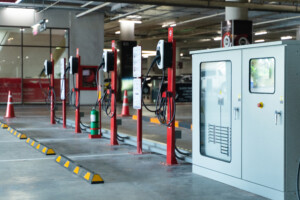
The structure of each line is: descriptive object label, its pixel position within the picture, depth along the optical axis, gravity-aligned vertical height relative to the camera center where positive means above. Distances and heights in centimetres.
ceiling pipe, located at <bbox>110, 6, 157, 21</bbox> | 2241 +371
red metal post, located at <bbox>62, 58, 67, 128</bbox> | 1345 -77
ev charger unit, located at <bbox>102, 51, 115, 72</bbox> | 993 +53
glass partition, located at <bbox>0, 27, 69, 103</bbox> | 2458 +156
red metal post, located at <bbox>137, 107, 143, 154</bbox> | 862 -70
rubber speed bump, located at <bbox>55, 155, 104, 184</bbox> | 638 -119
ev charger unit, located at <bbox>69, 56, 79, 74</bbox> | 1241 +58
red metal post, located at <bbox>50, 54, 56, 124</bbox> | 1454 -53
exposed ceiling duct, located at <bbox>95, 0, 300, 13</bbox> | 1606 +285
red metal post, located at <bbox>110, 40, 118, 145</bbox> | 998 -30
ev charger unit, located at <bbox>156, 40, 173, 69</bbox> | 739 +50
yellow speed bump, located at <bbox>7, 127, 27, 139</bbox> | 1117 -113
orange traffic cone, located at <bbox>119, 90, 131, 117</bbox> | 1763 -82
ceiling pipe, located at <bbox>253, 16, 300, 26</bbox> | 2699 +382
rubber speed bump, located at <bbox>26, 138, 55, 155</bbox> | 880 -116
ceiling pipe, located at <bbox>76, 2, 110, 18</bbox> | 2229 +368
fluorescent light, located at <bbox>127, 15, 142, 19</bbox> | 2644 +385
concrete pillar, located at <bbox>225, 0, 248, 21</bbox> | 1823 +275
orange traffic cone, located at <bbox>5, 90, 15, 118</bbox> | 1675 -77
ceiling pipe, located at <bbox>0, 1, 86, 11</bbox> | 2282 +390
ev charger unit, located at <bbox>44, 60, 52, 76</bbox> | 1481 +60
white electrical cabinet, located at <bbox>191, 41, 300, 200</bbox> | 530 -36
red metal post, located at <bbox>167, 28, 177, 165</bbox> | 745 -23
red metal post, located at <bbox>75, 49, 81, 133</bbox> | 1217 -46
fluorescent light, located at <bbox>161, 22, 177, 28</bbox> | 3033 +398
